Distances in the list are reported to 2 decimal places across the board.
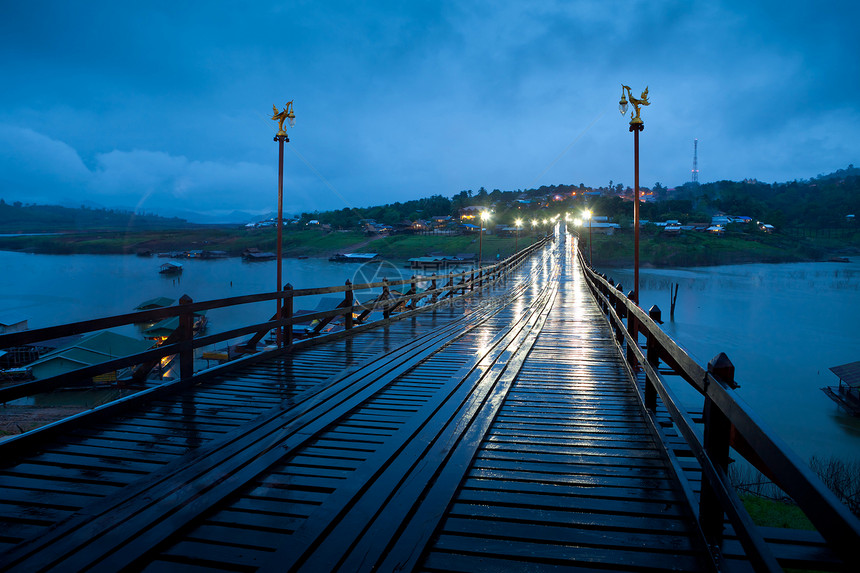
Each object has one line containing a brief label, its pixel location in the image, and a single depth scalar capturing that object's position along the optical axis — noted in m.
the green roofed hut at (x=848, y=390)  21.33
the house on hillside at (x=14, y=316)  30.92
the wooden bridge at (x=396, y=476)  2.53
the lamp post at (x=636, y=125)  13.95
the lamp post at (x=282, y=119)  10.73
